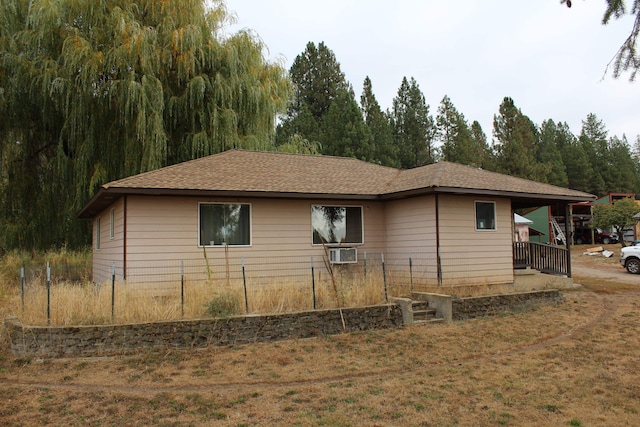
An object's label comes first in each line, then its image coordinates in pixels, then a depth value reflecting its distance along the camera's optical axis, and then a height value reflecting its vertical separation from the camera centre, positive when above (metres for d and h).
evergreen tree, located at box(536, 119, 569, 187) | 47.77 +9.35
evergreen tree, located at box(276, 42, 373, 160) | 35.84 +10.40
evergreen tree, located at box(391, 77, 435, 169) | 42.72 +10.24
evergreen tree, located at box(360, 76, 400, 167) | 37.81 +8.86
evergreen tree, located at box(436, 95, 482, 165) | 41.88 +9.16
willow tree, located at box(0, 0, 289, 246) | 14.45 +4.56
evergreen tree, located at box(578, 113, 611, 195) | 54.22 +10.10
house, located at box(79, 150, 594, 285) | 11.03 +0.73
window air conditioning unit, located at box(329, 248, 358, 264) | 12.41 -0.24
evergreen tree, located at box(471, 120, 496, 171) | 43.17 +8.34
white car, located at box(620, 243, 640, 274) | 19.27 -0.72
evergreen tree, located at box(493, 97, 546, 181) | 41.69 +8.49
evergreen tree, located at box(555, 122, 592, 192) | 52.72 +7.84
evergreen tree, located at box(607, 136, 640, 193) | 55.09 +7.30
